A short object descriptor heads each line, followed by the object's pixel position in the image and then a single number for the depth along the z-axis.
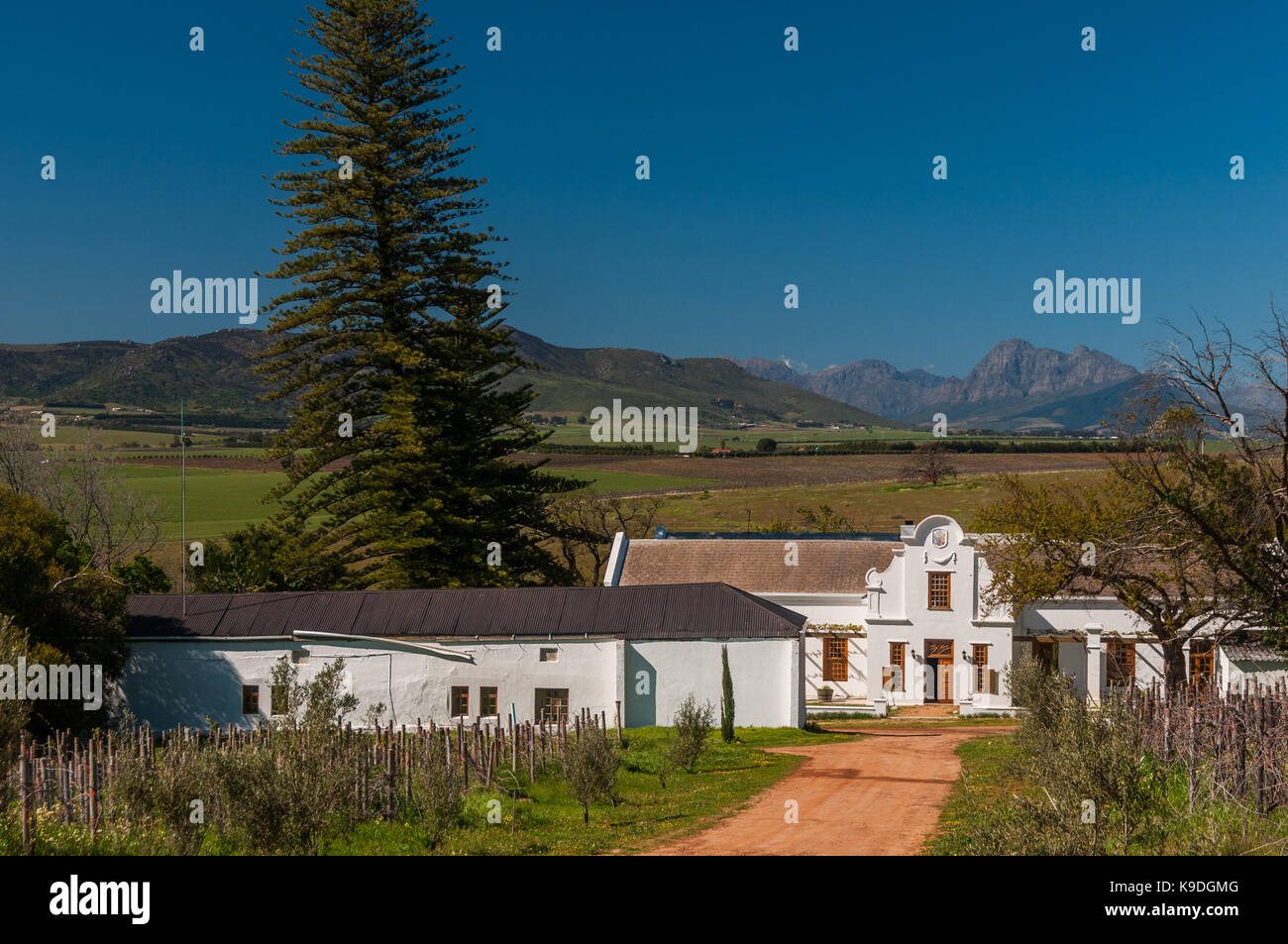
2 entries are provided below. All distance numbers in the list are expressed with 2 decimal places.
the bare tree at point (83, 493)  59.81
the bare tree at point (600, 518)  68.44
